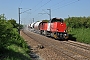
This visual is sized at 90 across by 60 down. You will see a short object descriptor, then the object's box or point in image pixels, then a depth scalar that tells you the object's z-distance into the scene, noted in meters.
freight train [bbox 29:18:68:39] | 36.89
